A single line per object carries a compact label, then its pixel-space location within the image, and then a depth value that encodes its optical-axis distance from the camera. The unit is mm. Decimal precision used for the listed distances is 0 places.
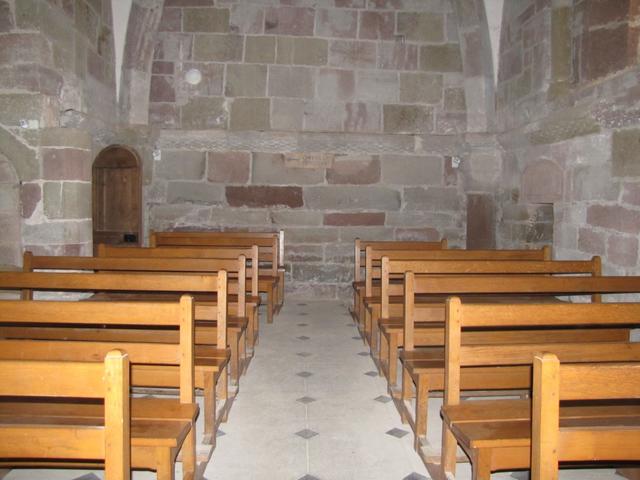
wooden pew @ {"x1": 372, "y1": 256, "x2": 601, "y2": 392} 3662
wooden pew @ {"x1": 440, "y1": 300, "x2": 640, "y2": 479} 2223
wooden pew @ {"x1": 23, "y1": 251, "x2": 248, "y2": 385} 3814
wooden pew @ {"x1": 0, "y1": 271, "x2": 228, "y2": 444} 2963
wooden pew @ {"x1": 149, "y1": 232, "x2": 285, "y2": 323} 6119
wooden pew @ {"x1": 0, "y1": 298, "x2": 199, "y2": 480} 2076
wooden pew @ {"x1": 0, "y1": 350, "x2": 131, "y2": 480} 1485
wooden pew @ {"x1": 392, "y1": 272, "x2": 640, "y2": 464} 2982
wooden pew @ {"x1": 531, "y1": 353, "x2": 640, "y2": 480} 1518
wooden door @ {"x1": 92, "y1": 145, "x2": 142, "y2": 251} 6547
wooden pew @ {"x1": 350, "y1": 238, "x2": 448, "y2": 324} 5551
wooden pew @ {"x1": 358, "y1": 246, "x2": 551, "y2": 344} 4730
